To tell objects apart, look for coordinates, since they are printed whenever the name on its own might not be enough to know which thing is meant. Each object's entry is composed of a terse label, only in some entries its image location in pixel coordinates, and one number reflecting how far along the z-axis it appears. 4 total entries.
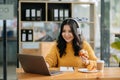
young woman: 3.18
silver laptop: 2.45
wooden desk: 2.40
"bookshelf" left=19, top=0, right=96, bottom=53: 5.36
